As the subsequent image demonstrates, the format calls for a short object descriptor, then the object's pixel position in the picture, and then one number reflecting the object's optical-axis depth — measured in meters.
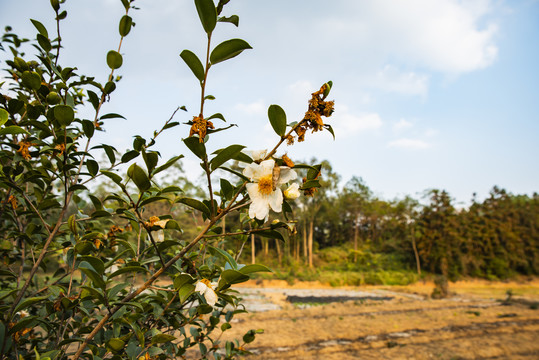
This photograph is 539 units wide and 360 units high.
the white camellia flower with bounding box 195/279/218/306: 0.62
